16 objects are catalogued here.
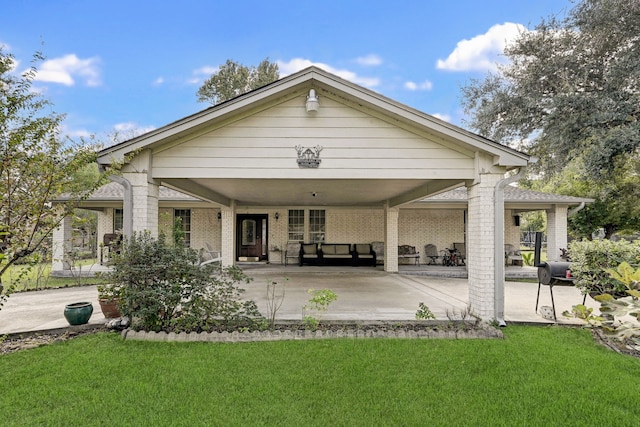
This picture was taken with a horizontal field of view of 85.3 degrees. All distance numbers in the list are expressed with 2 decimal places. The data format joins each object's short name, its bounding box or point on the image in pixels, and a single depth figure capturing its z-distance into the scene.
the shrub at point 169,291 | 4.66
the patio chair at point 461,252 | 13.29
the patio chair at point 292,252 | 13.45
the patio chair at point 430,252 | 13.67
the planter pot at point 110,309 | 5.24
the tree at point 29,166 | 3.93
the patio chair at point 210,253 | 11.95
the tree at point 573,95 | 9.59
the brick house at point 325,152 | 5.14
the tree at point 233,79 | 24.17
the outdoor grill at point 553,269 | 5.65
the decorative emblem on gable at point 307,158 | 5.29
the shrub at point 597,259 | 5.03
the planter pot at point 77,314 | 5.06
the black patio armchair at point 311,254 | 12.87
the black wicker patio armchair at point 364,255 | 12.84
